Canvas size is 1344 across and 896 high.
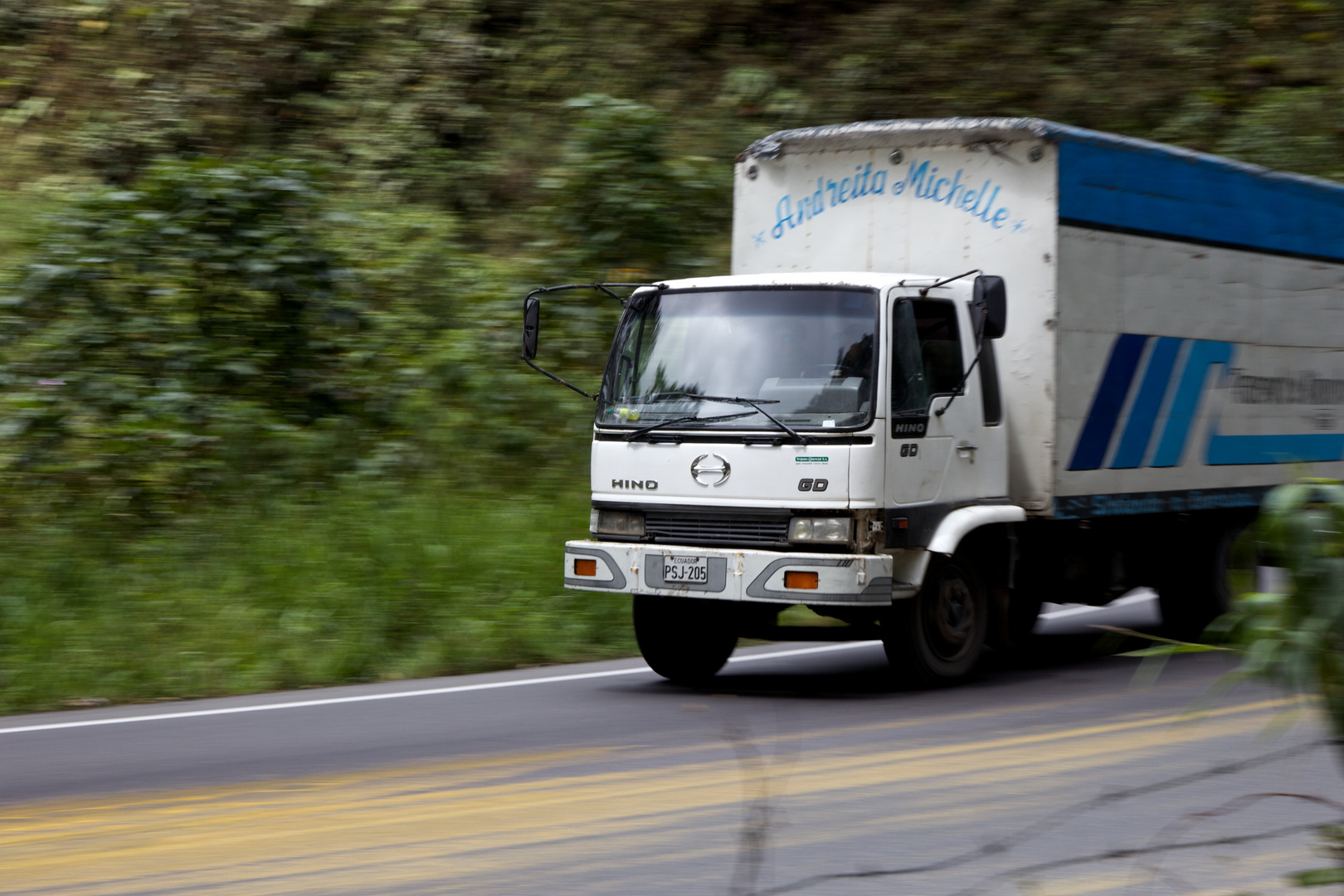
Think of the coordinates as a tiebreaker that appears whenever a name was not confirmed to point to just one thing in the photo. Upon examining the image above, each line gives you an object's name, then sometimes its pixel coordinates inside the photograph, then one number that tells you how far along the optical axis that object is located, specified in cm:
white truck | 1725
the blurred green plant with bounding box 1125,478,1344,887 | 470
